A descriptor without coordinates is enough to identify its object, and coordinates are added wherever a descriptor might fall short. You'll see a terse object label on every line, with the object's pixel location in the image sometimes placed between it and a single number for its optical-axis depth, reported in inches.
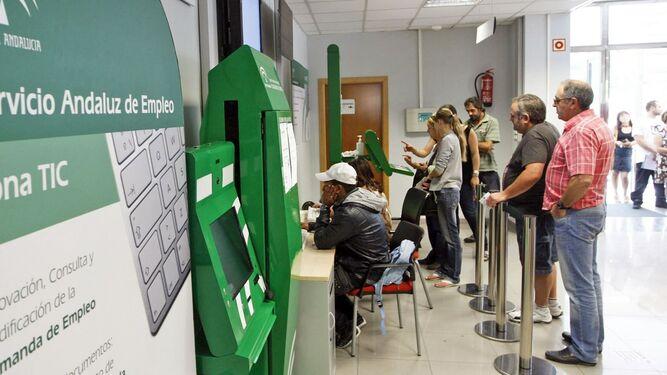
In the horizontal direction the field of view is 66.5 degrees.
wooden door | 284.5
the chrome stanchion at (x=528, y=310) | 104.4
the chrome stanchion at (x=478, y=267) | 154.0
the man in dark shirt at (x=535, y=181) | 121.3
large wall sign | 24.6
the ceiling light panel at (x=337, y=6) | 208.7
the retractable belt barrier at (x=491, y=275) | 136.5
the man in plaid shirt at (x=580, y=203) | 102.5
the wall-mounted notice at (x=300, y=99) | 220.1
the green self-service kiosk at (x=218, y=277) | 50.3
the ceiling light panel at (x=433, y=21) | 250.2
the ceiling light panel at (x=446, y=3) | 218.8
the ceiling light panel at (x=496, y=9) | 226.2
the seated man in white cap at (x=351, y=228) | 108.9
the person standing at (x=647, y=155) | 291.1
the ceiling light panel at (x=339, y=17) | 230.7
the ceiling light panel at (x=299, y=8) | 208.6
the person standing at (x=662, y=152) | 284.4
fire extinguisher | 269.9
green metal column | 143.9
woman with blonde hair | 162.9
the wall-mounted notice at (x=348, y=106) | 289.4
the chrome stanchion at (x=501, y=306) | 125.1
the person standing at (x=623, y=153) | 292.8
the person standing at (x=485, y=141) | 200.8
